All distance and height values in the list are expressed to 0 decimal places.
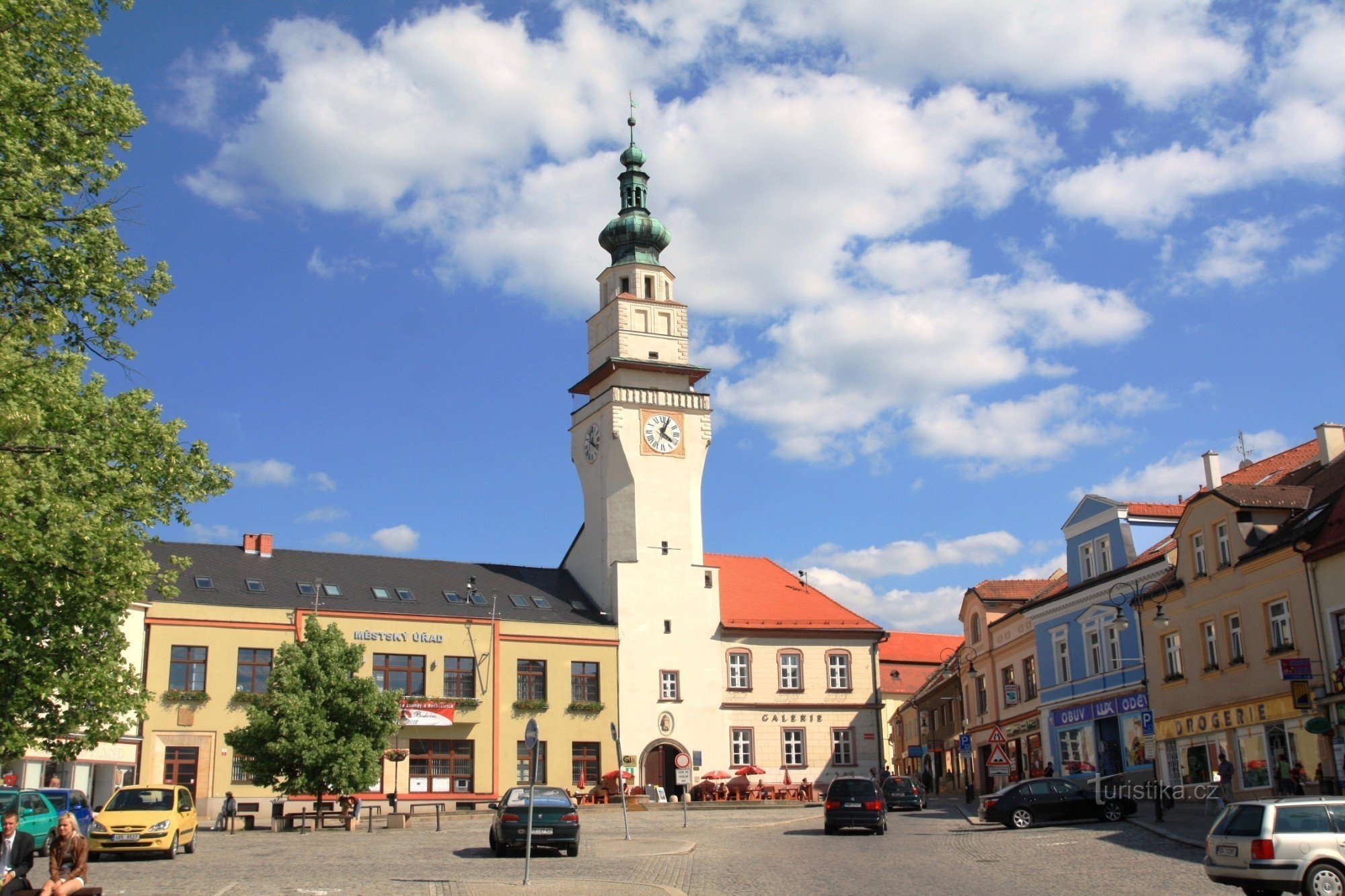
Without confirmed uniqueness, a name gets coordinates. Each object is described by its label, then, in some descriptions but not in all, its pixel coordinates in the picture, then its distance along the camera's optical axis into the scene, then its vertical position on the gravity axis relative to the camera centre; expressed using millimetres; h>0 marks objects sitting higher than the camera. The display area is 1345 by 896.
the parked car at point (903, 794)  42406 -536
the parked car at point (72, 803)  26766 -28
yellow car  25203 -459
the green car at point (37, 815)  25234 -254
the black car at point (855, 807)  30578 -660
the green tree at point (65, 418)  18359 +5577
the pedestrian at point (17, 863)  15438 -693
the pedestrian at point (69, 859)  15281 -654
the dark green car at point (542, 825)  26156 -711
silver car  16891 -1027
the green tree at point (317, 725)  38688 +1947
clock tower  56562 +11914
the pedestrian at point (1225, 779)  30578 -274
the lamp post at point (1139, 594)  37969 +5093
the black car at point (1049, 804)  30797 -721
